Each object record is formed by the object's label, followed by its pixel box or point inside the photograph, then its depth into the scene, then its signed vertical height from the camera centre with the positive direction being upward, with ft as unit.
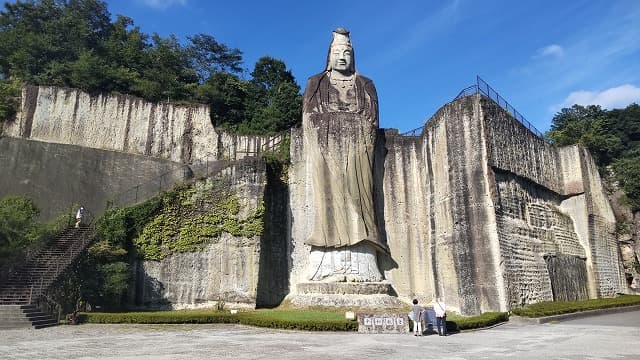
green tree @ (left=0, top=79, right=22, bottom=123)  87.48 +35.34
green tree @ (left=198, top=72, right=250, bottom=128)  112.98 +45.93
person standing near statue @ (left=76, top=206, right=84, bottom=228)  61.88 +10.52
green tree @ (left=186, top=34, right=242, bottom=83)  148.87 +72.83
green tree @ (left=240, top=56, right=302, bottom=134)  110.73 +46.65
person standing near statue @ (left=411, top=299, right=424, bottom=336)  38.37 -1.38
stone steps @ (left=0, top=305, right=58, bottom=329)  42.75 -1.27
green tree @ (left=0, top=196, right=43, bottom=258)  51.92 +7.80
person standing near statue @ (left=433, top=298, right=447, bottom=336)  38.70 -1.34
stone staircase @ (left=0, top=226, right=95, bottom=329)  43.57 +2.05
